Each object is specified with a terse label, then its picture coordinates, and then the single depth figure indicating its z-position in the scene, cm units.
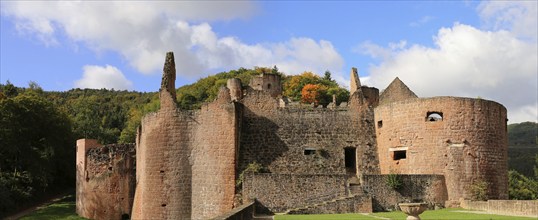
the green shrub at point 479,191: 3056
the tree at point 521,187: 4874
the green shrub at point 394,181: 2973
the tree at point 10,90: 6990
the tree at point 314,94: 7319
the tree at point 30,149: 4834
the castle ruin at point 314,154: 2939
